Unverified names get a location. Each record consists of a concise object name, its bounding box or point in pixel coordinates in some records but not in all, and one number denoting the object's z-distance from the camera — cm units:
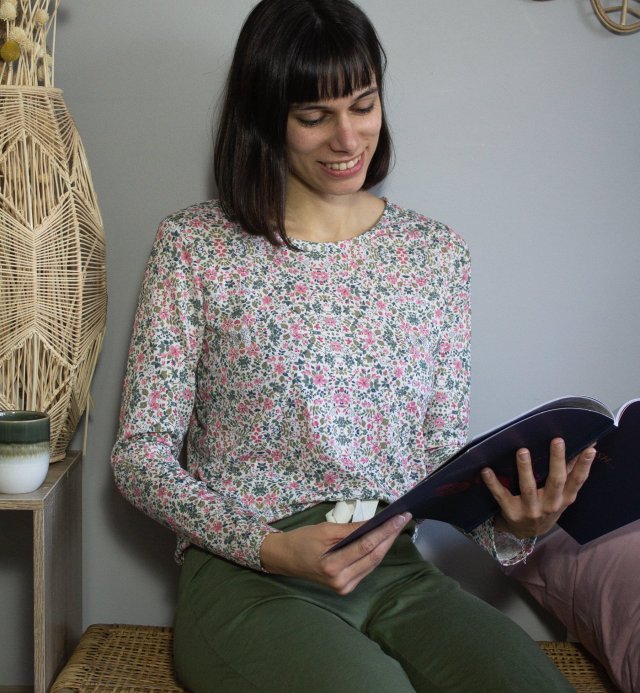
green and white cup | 122
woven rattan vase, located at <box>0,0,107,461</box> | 126
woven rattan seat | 117
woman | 113
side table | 124
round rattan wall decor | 153
